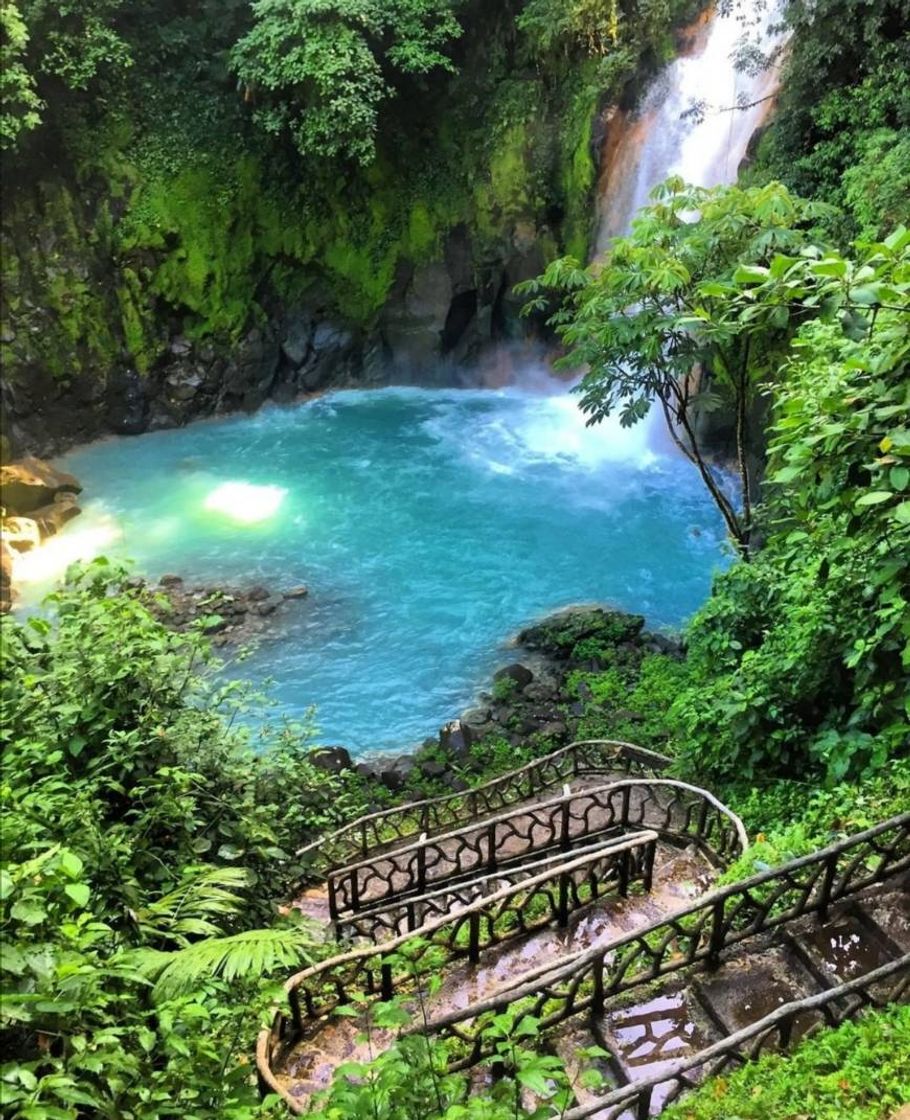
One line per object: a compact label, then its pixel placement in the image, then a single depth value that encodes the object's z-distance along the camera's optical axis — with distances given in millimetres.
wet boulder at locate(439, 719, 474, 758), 10266
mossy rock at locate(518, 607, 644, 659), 12133
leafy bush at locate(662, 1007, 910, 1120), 3262
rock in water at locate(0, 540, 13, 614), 12417
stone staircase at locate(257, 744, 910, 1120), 3697
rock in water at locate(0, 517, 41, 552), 14180
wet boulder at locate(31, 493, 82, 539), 15305
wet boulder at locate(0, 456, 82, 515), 15359
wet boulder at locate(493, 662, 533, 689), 11555
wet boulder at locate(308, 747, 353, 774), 9648
